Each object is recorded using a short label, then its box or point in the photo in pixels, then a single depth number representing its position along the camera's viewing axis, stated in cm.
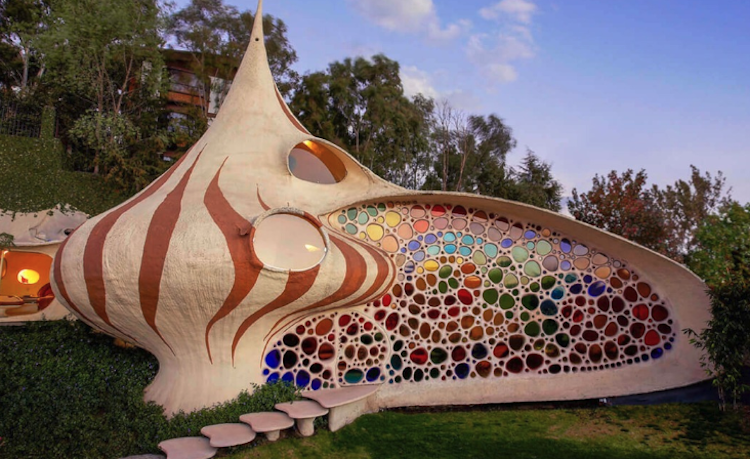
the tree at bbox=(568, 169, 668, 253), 1523
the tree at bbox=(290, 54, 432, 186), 2138
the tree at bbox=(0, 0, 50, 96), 1994
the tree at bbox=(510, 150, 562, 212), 2278
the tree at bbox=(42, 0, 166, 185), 1672
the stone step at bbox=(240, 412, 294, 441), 679
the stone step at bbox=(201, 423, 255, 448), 639
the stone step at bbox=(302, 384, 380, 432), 761
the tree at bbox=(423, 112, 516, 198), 2488
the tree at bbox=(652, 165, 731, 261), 1895
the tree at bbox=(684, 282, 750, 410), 802
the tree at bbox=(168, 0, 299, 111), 2086
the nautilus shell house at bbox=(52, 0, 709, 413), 751
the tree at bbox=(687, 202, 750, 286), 836
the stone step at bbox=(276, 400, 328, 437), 722
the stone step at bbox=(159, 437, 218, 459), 629
